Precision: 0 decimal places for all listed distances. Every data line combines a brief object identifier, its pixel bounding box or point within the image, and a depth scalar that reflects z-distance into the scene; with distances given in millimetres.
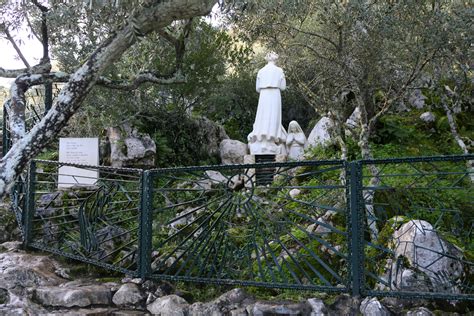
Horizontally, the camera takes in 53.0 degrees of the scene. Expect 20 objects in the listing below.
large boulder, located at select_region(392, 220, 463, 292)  3740
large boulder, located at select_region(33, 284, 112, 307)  4324
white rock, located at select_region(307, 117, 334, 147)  10327
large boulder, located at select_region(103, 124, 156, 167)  9500
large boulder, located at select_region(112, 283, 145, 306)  4324
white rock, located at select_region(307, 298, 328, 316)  3611
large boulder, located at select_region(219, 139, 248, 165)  11383
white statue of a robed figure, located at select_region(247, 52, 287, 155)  10062
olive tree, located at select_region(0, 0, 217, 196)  4289
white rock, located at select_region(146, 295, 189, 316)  4031
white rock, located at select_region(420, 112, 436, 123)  9828
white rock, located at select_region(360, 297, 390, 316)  3424
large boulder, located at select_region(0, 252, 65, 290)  4715
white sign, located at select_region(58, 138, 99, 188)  8633
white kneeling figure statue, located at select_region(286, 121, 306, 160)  10516
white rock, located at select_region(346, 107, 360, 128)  9356
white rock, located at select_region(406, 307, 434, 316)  3338
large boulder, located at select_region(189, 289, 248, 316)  3883
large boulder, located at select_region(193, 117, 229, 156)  11625
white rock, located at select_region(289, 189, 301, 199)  7366
